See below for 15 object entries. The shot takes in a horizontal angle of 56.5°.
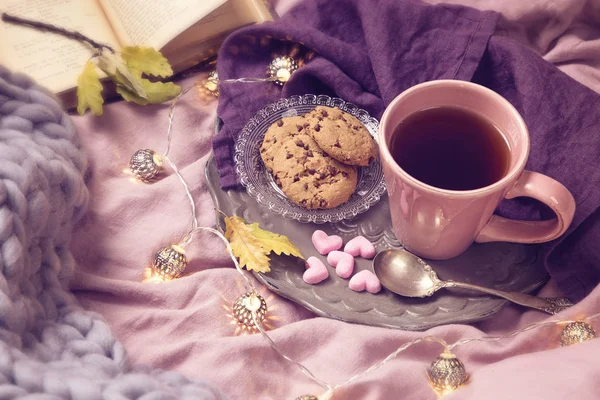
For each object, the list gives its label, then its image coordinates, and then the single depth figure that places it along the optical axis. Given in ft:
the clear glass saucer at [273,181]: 2.89
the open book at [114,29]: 3.27
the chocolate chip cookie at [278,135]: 2.93
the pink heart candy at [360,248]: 2.80
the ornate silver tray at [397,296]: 2.64
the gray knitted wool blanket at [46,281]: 2.01
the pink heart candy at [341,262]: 2.74
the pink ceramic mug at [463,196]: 2.30
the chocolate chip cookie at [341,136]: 2.80
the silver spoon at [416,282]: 2.62
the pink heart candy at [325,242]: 2.80
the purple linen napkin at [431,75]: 2.68
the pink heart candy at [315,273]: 2.71
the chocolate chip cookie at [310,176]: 2.82
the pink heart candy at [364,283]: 2.70
